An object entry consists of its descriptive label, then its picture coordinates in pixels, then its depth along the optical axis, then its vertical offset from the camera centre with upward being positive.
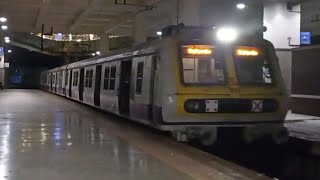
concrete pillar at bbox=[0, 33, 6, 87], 47.00 +3.41
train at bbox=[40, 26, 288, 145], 10.77 -0.15
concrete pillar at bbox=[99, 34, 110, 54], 45.75 +3.12
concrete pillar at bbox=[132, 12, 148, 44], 32.16 +3.15
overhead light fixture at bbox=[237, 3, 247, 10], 19.66 +2.82
